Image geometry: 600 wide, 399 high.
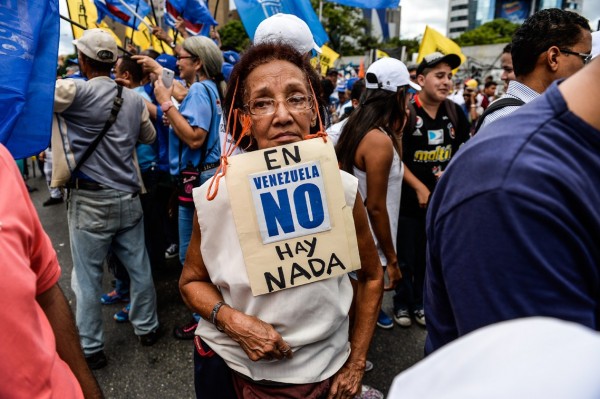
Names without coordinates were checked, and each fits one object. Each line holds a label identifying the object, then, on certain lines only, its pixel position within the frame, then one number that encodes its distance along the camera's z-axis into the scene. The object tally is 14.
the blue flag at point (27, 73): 1.49
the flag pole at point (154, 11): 5.38
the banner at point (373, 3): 4.36
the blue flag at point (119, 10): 6.45
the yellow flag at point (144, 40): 7.77
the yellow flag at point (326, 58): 7.86
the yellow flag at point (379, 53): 10.82
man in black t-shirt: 3.23
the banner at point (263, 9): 3.88
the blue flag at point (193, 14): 5.48
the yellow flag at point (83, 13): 5.59
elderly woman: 1.33
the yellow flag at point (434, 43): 7.18
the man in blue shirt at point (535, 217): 0.64
